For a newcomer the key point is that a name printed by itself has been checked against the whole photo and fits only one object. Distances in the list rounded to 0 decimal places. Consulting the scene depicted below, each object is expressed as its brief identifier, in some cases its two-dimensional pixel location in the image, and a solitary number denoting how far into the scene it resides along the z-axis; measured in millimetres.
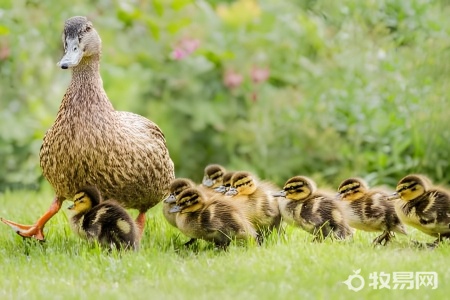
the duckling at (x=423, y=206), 9711
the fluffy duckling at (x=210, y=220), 9789
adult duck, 10148
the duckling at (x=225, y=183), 10702
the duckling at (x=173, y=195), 10320
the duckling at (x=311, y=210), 9969
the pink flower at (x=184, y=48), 16609
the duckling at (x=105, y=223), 9733
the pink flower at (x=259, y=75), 16812
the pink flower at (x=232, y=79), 16750
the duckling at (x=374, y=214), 10141
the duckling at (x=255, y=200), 10266
